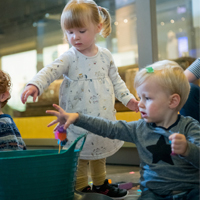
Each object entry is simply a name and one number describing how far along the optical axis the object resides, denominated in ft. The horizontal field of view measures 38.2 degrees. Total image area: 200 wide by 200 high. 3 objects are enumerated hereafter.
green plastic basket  2.76
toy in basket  3.31
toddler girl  4.10
